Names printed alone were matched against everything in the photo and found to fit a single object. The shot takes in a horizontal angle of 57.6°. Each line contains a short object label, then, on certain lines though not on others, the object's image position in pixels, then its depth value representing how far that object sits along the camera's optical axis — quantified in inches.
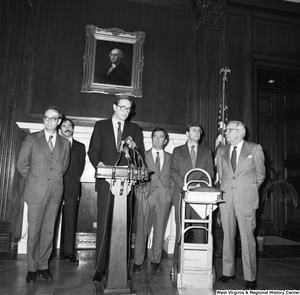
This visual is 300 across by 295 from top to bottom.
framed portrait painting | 184.9
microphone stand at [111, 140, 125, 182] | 91.4
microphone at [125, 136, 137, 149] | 91.0
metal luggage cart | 105.9
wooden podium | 92.4
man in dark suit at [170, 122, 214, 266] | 134.9
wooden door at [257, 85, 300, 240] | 239.6
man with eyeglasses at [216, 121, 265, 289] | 114.2
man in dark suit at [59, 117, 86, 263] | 146.3
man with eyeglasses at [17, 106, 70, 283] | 112.5
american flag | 180.1
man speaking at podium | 107.0
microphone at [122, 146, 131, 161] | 91.1
